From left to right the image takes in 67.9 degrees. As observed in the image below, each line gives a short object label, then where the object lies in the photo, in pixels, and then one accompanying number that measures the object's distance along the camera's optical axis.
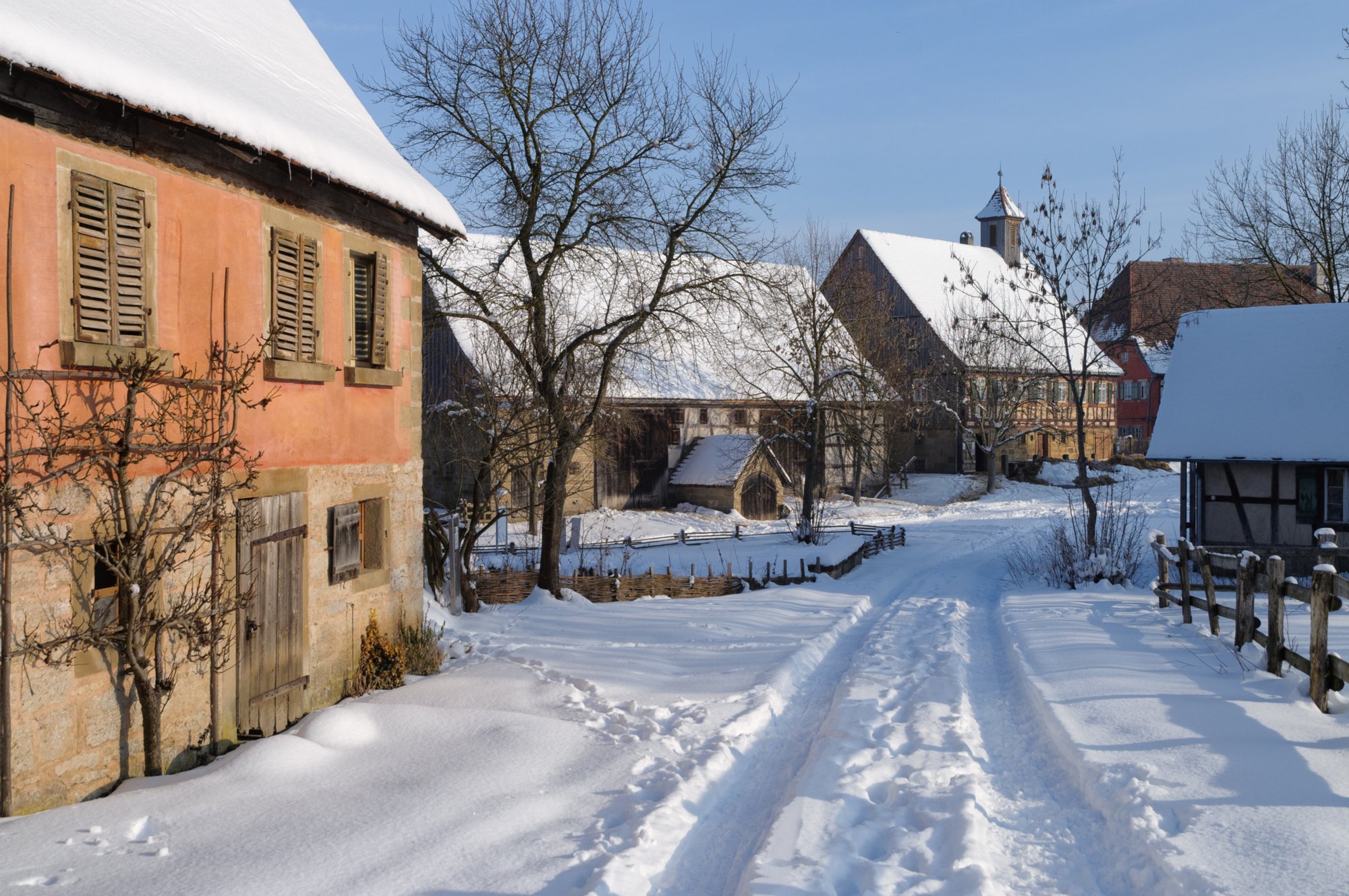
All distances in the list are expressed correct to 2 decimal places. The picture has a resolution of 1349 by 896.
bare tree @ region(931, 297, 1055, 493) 41.50
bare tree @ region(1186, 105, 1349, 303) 25.81
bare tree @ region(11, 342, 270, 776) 6.31
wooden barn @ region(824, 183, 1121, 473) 40.94
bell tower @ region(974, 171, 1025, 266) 55.19
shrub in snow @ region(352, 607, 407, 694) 9.76
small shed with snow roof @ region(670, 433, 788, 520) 32.12
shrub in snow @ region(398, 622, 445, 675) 10.23
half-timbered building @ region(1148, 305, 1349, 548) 19.70
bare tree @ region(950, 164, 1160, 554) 22.62
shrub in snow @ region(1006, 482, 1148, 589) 18.83
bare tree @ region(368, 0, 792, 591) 16.17
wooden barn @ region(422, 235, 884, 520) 28.11
